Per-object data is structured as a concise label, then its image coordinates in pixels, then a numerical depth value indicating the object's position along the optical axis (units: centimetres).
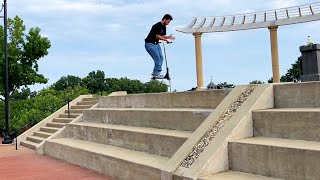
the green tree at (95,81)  6003
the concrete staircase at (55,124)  1250
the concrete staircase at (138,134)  582
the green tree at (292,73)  3928
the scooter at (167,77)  843
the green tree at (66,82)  7306
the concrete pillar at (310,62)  950
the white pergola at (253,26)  1517
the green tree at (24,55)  2057
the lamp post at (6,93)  1429
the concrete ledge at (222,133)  440
